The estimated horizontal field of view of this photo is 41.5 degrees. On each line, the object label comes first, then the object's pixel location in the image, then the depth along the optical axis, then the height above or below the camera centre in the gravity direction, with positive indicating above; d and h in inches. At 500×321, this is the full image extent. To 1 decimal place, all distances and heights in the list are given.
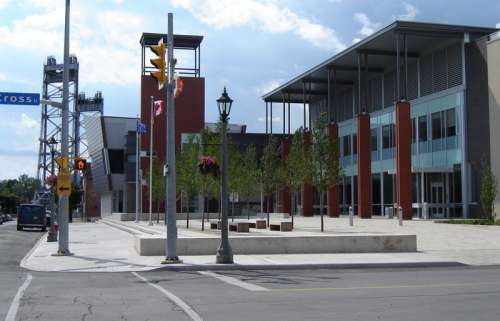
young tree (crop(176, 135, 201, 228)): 1469.2 +85.3
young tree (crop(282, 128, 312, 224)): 1276.8 +87.1
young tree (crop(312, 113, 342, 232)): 1232.8 +88.5
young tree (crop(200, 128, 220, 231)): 1405.0 +64.8
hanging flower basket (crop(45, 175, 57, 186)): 1316.2 +55.9
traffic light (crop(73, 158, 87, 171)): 1008.2 +67.5
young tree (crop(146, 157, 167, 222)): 2062.0 +84.3
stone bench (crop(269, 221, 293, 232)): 1208.2 -35.6
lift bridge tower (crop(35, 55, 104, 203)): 4141.2 +606.8
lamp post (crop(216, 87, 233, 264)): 768.1 -7.3
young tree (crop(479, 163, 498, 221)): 1512.1 +34.6
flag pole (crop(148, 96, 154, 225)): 1978.3 +95.9
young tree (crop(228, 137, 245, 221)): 1537.9 +90.2
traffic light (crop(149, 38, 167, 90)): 751.1 +164.8
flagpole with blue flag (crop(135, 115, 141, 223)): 2065.2 +75.0
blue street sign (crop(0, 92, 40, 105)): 872.9 +145.2
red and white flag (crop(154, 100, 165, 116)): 1733.5 +269.5
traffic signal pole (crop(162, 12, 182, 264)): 775.7 +39.9
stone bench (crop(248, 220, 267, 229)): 1323.8 -33.1
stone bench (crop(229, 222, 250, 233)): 1154.7 -33.9
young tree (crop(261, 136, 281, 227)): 1652.3 +92.0
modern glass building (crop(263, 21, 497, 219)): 1889.8 +273.9
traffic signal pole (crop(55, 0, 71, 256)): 906.1 +93.4
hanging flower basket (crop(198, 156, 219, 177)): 976.9 +63.3
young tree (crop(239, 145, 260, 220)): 1657.2 +85.6
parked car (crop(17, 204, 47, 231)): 2068.2 -28.0
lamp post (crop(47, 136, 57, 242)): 1261.1 -38.1
